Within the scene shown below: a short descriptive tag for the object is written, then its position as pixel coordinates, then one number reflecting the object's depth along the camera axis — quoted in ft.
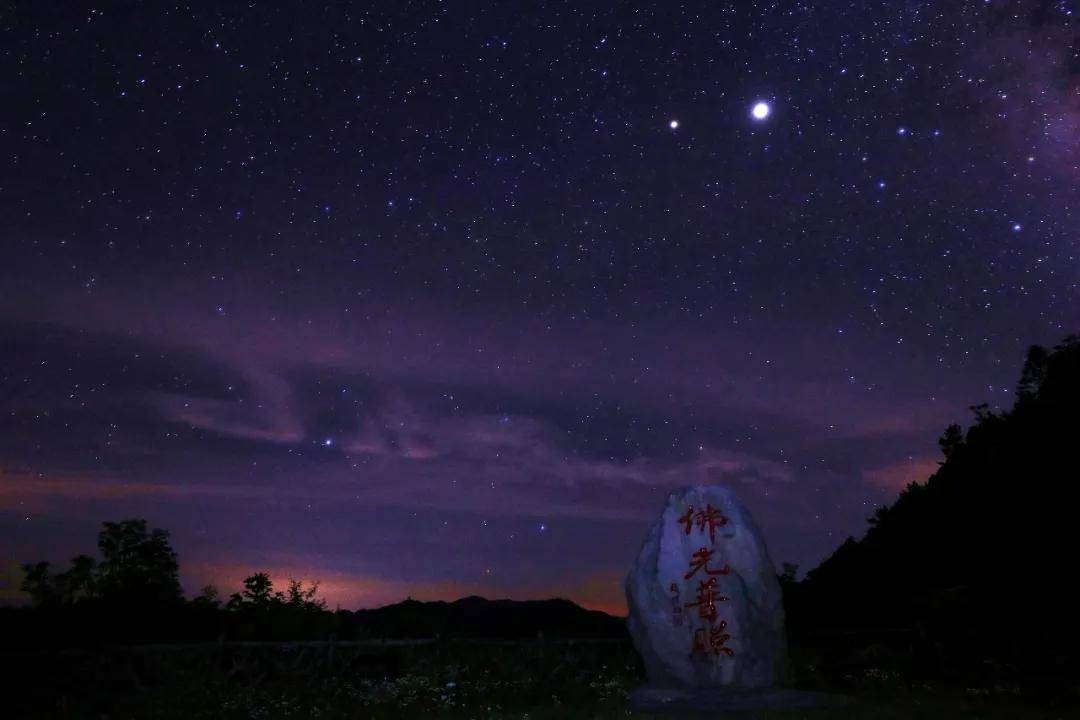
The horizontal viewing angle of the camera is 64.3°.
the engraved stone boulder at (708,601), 48.47
